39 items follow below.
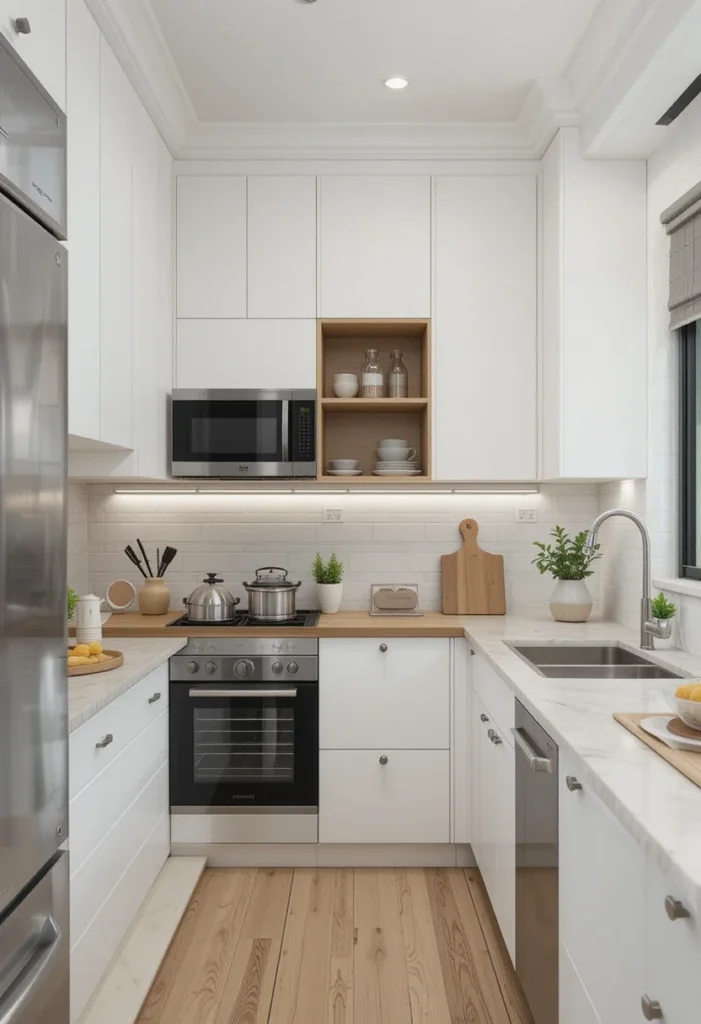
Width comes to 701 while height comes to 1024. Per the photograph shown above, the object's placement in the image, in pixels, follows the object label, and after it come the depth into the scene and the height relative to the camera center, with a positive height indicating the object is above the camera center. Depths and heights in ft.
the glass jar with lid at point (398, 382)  11.27 +1.88
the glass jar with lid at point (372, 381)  11.19 +1.89
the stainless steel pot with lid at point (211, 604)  10.50 -1.21
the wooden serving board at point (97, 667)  7.59 -1.51
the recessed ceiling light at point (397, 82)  9.47 +5.20
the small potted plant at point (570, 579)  10.68 -0.88
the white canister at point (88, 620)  8.23 -1.12
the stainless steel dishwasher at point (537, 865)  6.00 -2.87
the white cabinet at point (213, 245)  10.89 +3.69
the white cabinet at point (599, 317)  9.88 +2.47
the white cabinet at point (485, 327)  10.88 +2.58
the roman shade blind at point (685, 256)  8.41 +2.83
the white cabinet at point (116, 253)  7.98 +2.76
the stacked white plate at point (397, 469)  11.07 +0.63
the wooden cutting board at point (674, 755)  4.55 -1.48
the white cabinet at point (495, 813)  7.54 -3.19
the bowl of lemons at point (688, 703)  5.01 -1.20
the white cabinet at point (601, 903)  4.29 -2.37
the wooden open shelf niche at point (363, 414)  11.99 +1.52
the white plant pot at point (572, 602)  10.66 -1.18
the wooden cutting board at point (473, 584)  11.55 -1.03
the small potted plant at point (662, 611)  8.52 -1.06
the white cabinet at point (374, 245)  10.87 +3.69
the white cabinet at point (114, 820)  6.54 -2.98
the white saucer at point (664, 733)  4.99 -1.44
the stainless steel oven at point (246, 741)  10.09 -2.91
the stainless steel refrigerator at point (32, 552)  3.98 -0.20
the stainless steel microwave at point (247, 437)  10.78 +1.05
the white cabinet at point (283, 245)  10.87 +3.69
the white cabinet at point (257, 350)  10.90 +2.26
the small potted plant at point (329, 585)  11.41 -1.03
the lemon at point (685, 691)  5.11 -1.15
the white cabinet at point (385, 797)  10.18 -3.64
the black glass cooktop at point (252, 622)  10.36 -1.45
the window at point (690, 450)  9.27 +0.77
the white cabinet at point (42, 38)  5.32 +3.52
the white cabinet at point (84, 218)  6.92 +2.71
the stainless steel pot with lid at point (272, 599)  10.74 -1.16
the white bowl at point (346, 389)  11.25 +1.77
